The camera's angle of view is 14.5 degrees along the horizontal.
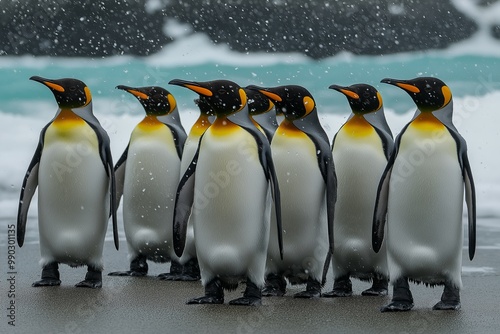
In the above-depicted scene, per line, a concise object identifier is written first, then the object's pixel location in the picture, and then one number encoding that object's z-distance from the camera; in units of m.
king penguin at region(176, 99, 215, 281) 12.70
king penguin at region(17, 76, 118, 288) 11.10
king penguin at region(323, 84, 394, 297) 11.17
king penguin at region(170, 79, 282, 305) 9.79
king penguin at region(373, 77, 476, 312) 9.70
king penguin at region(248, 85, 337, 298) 10.71
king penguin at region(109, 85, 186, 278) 12.76
